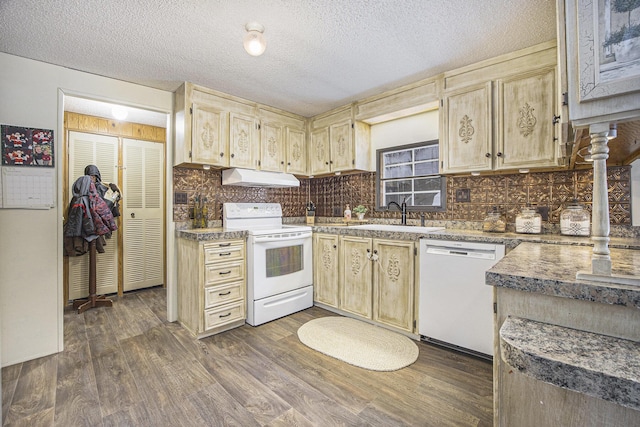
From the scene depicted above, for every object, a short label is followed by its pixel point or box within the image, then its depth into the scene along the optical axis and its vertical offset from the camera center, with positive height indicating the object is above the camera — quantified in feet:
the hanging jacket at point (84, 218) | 10.62 -0.21
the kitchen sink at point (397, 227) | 9.48 -0.57
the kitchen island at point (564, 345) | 2.38 -1.26
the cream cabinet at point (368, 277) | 8.45 -2.15
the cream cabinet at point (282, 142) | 11.28 +2.85
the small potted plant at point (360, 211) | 11.64 +0.02
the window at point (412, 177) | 10.33 +1.28
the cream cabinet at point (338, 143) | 11.19 +2.76
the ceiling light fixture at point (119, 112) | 10.66 +3.77
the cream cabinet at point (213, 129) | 9.30 +2.85
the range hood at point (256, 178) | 10.44 +1.26
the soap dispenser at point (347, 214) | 11.96 -0.11
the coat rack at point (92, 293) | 11.19 -3.14
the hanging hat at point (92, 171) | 11.32 +1.63
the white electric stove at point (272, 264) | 9.46 -1.81
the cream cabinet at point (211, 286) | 8.63 -2.30
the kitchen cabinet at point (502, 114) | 7.03 +2.56
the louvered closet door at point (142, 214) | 12.81 -0.08
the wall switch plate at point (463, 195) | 9.29 +0.52
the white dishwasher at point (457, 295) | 7.00 -2.14
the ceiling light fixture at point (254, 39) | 6.21 +3.70
